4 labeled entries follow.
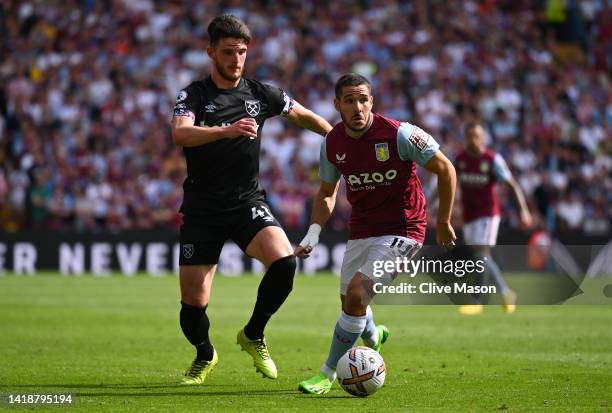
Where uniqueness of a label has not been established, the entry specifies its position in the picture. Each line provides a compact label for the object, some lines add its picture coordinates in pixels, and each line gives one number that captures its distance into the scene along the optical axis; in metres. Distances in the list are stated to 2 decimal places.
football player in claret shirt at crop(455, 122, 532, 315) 33.12
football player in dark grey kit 18.34
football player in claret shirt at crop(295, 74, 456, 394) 17.31
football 16.89
